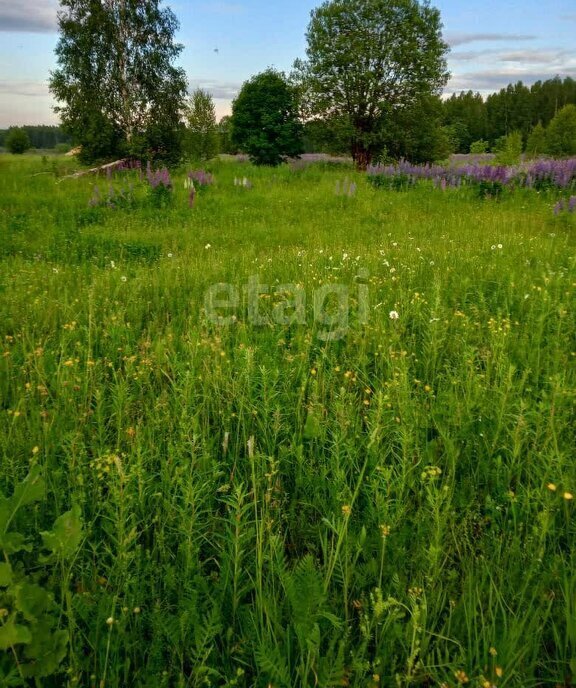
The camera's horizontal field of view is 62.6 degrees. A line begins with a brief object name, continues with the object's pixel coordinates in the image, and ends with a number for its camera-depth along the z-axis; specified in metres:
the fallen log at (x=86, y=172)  14.21
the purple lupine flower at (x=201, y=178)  12.62
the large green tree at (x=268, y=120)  24.78
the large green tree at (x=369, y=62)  23.80
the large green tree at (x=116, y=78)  21.78
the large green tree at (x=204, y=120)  41.47
